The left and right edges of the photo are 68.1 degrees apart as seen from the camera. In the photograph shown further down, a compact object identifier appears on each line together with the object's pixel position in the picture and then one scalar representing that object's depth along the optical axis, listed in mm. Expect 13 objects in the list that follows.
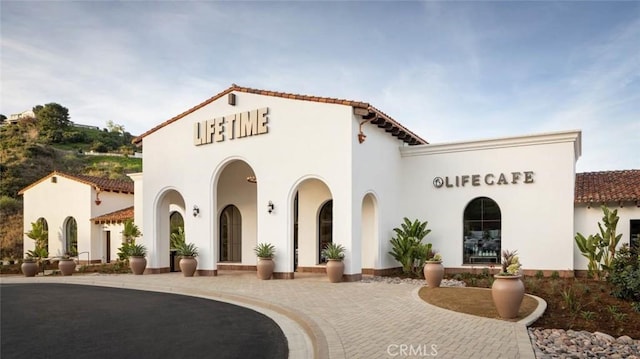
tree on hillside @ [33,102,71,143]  67000
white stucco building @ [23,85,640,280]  16844
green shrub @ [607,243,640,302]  10922
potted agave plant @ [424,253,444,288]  13719
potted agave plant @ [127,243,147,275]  20547
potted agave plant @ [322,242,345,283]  15875
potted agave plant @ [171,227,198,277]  18875
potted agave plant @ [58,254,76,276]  22266
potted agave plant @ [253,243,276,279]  17109
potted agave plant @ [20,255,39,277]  22656
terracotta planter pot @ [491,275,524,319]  9195
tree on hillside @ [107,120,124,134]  85688
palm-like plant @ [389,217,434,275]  17688
